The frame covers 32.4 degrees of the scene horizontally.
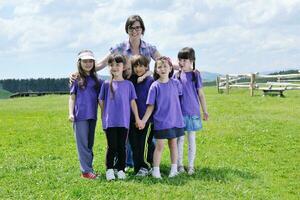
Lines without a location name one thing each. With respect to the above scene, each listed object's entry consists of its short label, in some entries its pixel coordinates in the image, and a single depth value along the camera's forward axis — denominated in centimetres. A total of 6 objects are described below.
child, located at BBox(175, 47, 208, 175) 786
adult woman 747
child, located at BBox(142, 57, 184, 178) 738
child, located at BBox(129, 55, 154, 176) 757
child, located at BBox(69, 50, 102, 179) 746
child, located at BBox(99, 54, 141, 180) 727
